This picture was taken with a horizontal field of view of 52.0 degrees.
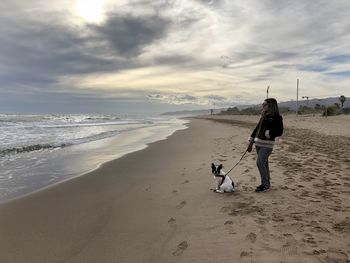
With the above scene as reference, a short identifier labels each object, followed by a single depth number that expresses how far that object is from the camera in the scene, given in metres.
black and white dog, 7.45
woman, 7.43
